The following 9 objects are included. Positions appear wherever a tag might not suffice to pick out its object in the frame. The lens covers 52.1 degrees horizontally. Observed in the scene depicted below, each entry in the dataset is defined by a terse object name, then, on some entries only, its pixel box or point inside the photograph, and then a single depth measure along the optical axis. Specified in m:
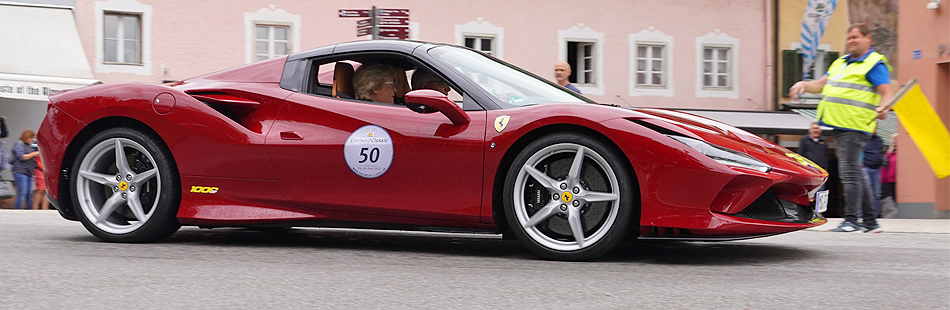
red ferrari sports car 4.29
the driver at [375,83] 5.20
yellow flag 8.47
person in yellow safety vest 6.82
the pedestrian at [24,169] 12.60
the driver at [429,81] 5.14
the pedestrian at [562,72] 8.44
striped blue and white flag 19.34
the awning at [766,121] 19.95
